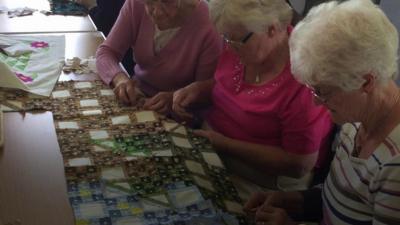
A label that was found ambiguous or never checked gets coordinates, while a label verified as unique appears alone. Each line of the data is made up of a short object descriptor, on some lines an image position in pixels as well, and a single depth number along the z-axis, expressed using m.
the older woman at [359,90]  1.00
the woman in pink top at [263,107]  1.47
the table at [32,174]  1.10
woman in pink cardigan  1.79
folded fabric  1.65
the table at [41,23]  2.18
